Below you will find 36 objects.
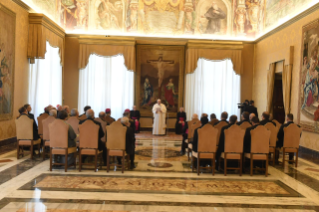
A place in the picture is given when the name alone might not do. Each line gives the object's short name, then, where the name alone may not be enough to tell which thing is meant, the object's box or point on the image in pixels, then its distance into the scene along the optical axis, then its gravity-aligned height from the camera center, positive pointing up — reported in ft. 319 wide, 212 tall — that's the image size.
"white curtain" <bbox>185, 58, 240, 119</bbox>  48.96 +2.18
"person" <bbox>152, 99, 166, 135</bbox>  45.03 -2.87
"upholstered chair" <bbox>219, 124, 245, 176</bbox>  21.70 -3.05
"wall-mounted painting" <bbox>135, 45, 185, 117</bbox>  49.37 +3.87
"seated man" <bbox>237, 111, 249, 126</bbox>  25.70 -1.32
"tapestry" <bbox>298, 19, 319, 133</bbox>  29.25 +2.56
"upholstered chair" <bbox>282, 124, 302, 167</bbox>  24.98 -2.88
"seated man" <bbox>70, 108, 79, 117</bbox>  27.86 -1.44
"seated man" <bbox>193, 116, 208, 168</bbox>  22.30 -2.60
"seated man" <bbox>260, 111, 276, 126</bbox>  26.13 -1.39
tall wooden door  41.47 +0.20
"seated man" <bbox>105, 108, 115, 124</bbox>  28.77 -1.98
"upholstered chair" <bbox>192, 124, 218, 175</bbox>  21.61 -3.03
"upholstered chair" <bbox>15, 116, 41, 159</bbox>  24.47 -2.96
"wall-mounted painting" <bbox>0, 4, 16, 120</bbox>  29.07 +3.62
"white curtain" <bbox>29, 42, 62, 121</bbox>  36.83 +2.07
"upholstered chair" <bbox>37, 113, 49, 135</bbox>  27.48 -2.39
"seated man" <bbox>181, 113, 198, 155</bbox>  29.41 -3.42
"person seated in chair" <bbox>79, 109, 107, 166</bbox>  22.22 -1.86
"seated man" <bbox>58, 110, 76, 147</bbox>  21.76 -2.62
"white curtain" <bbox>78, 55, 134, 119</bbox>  48.26 +2.22
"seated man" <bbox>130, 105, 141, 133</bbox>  46.14 -2.59
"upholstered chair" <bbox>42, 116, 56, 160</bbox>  24.44 -2.83
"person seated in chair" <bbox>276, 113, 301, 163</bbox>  26.23 -2.67
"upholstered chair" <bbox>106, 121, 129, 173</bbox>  21.47 -2.96
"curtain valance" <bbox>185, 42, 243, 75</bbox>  47.57 +7.85
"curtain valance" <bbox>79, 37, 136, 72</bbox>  47.09 +7.95
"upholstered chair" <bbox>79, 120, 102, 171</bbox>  21.68 -2.99
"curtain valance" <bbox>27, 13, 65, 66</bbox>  35.09 +7.20
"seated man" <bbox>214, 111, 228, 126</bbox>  26.22 -1.24
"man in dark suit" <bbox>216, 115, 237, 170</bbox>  22.53 -3.10
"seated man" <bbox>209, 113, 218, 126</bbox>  26.82 -1.64
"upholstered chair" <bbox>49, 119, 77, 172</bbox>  21.42 -2.95
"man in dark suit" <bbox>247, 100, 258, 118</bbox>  41.47 -0.80
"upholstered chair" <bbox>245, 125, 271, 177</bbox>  21.70 -3.02
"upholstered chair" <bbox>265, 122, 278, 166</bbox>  25.17 -2.85
